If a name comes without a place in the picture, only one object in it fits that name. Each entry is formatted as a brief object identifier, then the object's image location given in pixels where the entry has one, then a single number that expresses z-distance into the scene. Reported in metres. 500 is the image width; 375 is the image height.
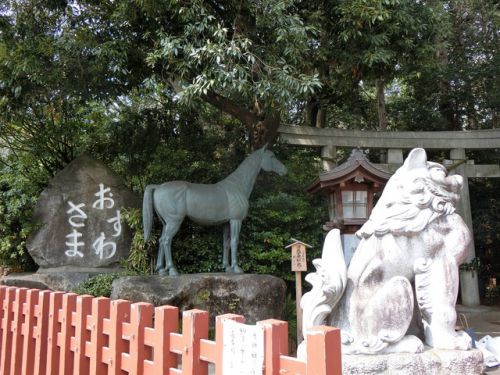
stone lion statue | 3.12
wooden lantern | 6.86
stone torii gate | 9.56
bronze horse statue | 7.40
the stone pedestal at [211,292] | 6.51
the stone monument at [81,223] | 7.70
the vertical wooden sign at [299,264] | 6.13
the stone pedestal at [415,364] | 2.94
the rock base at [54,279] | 7.18
